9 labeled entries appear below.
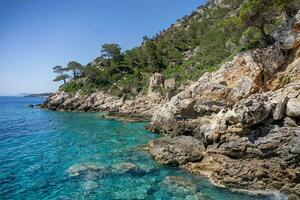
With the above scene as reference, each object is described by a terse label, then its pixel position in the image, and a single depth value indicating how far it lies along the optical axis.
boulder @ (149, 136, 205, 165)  18.28
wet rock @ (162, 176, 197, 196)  14.10
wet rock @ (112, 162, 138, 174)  17.29
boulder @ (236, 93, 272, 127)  15.65
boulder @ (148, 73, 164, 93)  48.36
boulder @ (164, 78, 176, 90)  47.64
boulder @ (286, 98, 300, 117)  15.34
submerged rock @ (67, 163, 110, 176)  17.22
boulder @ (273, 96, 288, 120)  15.70
